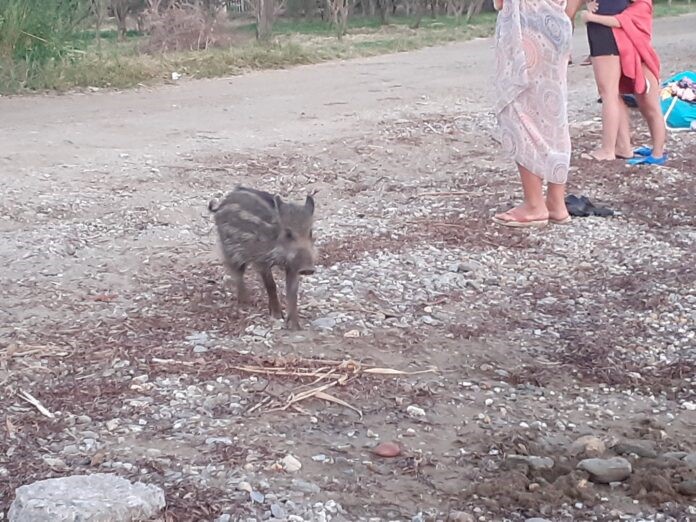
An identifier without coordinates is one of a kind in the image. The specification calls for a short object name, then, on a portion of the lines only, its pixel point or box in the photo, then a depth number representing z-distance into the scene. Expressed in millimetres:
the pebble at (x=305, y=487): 3666
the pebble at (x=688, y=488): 3715
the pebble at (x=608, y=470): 3797
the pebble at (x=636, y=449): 4020
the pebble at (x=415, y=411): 4363
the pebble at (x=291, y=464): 3817
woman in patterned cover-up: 6922
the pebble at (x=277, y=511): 3516
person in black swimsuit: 8922
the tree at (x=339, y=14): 24250
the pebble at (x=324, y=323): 5352
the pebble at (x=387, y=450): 3979
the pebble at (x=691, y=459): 3906
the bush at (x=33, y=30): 13688
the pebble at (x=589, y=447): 4031
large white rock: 3268
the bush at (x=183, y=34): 19719
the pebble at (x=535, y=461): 3887
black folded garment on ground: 7695
